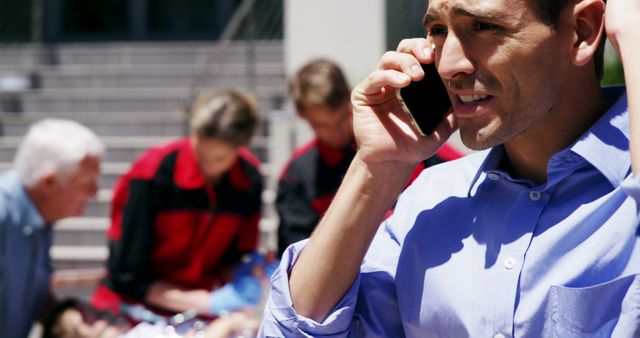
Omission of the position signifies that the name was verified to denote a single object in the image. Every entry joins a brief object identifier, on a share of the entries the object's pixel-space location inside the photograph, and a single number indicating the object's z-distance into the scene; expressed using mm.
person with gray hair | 4055
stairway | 8773
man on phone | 1660
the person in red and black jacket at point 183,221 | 4336
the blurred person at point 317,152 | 4156
